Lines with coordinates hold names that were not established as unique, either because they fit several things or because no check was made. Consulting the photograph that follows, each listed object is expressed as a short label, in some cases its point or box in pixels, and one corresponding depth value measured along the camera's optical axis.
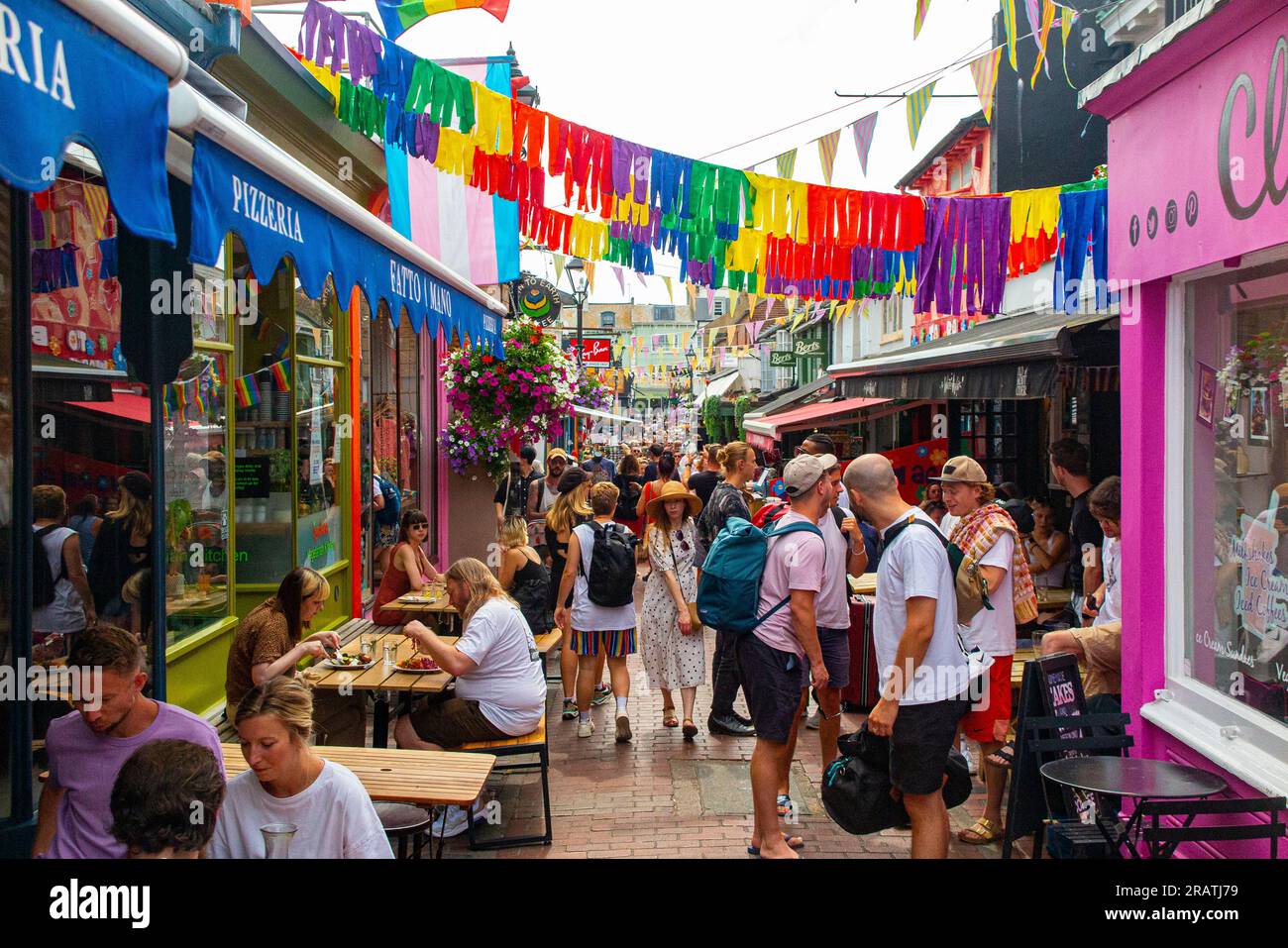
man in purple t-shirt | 3.51
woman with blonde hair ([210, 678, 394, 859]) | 3.32
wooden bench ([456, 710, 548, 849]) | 5.57
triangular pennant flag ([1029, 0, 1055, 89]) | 6.41
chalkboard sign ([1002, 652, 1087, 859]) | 4.77
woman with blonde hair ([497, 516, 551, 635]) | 7.71
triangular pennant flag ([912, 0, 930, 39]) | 5.81
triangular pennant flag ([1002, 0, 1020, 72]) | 6.34
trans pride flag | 10.60
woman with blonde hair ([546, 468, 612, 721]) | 7.93
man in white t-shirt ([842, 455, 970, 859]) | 4.44
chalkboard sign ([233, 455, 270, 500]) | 8.27
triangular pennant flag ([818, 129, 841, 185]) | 7.89
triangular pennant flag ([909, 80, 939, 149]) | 7.40
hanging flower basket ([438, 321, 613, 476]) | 12.69
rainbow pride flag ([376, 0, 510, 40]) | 7.42
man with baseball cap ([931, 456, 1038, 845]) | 5.57
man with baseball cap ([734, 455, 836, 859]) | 5.18
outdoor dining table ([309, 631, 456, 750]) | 5.79
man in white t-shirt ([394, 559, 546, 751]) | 5.63
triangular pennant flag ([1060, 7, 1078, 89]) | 6.56
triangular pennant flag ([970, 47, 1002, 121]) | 7.17
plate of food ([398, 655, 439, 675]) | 6.12
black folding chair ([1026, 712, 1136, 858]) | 4.14
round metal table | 3.96
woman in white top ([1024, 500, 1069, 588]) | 9.53
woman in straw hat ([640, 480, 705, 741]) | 7.48
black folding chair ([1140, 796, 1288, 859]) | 3.69
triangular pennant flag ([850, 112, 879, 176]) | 7.70
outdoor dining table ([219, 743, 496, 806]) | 4.37
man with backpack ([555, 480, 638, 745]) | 7.41
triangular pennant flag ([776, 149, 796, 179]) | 8.07
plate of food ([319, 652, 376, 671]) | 6.21
